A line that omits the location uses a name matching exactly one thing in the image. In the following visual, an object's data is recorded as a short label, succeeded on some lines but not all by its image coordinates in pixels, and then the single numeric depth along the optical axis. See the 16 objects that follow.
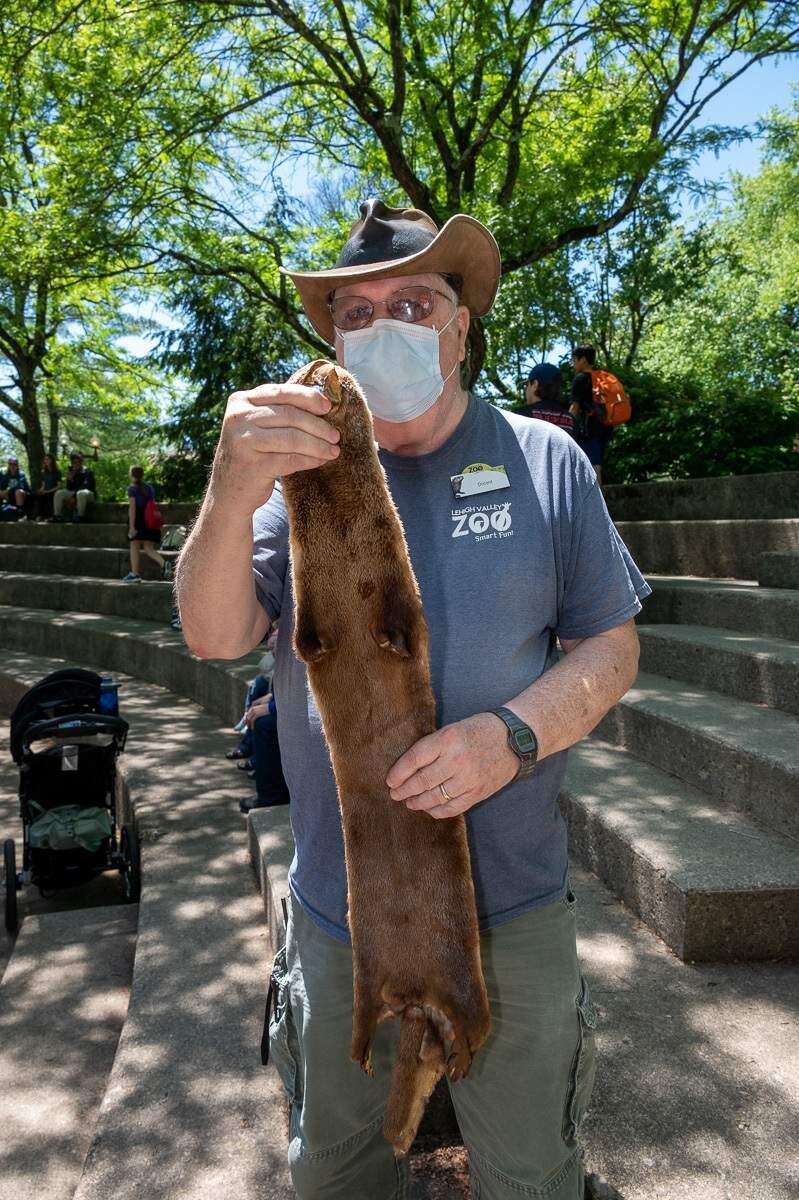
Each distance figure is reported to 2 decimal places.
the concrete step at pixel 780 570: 6.36
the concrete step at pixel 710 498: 8.96
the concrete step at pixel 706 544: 7.60
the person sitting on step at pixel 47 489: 20.91
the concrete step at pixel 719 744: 3.62
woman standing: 13.94
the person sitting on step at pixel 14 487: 21.84
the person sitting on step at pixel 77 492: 19.64
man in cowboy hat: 1.66
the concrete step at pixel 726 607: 5.55
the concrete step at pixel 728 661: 4.68
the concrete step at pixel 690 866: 3.03
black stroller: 5.40
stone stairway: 3.05
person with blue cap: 7.17
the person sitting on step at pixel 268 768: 5.24
